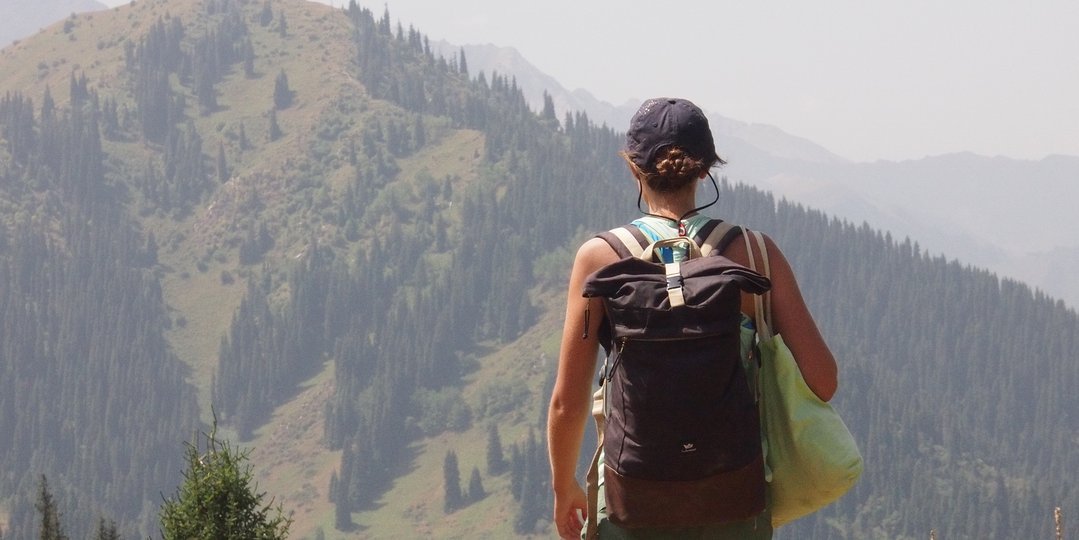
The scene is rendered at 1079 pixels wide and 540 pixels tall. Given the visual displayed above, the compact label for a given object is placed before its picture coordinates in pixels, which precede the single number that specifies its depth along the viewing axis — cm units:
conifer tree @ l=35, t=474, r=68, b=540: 7938
